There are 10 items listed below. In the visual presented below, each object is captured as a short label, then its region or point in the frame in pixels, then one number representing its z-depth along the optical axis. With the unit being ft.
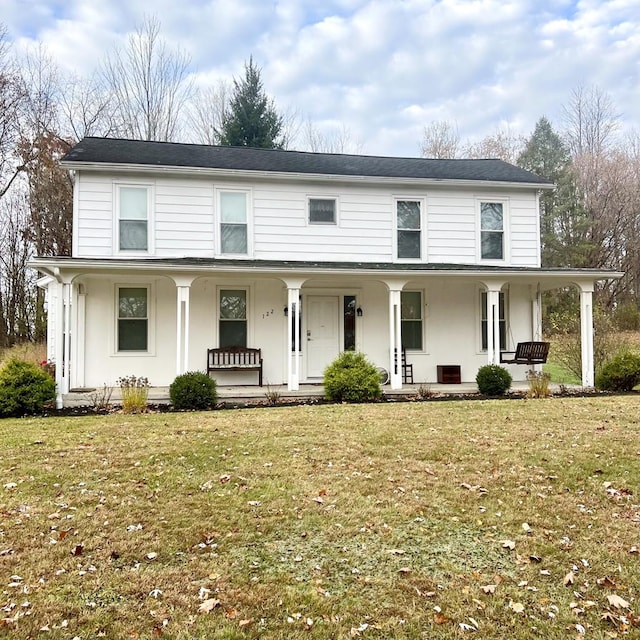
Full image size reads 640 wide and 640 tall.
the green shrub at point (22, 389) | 27.61
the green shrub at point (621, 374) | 35.37
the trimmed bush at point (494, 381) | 33.83
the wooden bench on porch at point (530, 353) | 36.55
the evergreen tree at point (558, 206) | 89.22
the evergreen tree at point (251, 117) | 82.99
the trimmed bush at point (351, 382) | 31.45
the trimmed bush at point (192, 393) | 29.91
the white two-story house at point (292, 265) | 35.99
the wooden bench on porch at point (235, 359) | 37.06
